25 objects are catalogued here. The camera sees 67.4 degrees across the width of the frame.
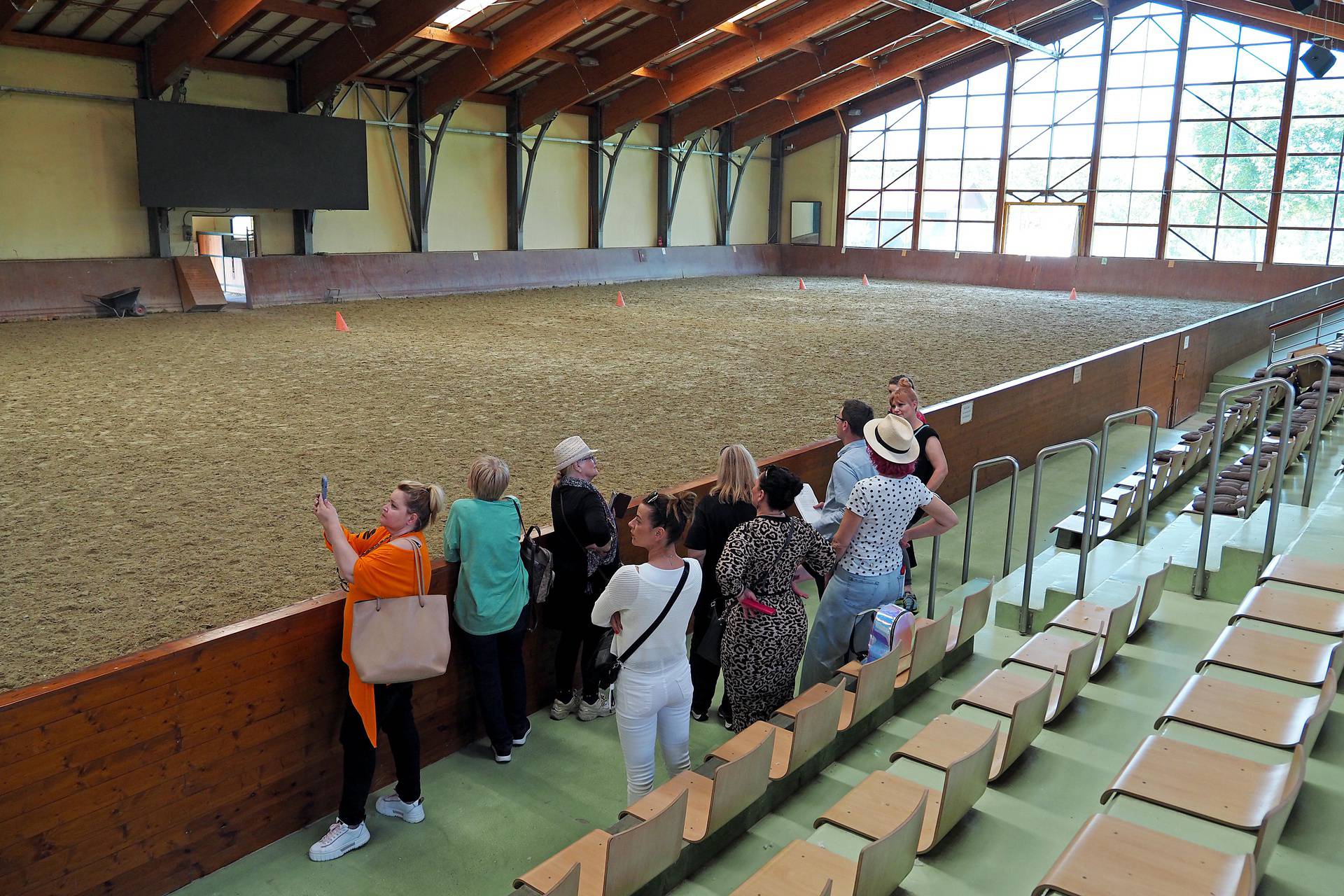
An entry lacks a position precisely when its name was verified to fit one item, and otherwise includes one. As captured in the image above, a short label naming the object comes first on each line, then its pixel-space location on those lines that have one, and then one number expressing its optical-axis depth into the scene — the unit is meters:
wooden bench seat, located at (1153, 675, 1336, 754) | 3.07
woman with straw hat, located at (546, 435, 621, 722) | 4.18
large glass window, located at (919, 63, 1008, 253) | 23.88
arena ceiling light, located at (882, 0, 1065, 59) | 17.12
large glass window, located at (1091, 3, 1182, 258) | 21.50
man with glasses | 4.66
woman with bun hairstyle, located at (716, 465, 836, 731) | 3.55
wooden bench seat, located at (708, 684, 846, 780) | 3.37
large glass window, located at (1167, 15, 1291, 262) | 20.45
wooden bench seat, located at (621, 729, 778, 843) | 2.98
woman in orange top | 3.40
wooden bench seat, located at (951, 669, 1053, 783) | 3.24
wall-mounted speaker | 13.10
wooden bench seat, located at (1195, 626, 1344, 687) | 3.41
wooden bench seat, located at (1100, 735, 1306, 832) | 2.74
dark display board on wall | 14.30
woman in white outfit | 3.27
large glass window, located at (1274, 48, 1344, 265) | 19.83
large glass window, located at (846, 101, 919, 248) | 25.14
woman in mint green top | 3.86
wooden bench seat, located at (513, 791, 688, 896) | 2.60
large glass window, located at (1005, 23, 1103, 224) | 22.52
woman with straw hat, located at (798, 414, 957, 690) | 3.99
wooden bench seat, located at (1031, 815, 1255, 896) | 2.33
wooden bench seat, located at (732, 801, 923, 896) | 2.44
